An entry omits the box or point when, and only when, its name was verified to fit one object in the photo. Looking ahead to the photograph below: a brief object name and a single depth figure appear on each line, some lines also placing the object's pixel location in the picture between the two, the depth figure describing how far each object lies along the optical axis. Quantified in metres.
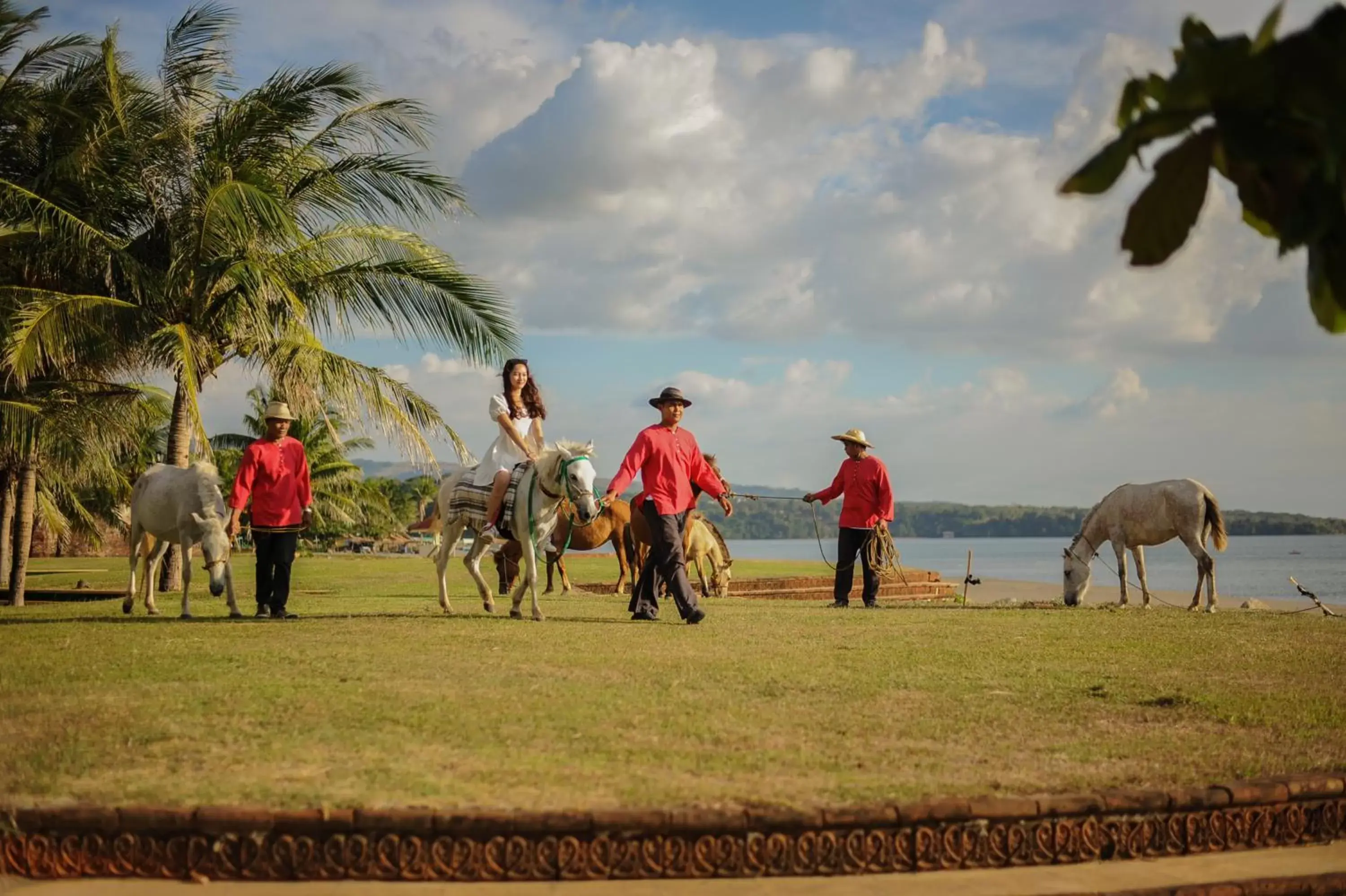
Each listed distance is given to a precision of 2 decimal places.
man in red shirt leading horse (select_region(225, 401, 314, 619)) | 12.62
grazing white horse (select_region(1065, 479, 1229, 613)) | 17.11
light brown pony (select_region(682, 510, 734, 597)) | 20.75
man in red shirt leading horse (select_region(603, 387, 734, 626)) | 12.73
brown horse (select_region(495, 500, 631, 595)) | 20.46
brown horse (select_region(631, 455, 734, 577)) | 19.14
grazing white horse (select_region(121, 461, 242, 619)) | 12.62
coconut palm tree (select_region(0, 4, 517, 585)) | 17.67
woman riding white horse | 12.95
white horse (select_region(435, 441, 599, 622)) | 12.01
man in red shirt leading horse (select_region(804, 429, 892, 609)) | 17.38
